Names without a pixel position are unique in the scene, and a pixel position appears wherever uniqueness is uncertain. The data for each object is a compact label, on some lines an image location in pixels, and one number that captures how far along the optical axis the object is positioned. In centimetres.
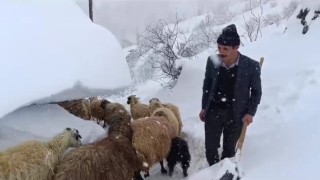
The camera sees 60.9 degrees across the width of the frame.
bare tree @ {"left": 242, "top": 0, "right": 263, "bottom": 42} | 1592
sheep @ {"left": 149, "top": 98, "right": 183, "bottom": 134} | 563
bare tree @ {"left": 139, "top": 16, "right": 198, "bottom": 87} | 1164
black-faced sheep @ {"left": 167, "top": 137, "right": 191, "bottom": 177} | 446
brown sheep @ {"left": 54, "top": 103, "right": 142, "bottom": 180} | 307
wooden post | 1174
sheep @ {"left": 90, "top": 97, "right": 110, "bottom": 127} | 599
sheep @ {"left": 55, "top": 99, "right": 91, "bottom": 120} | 564
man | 331
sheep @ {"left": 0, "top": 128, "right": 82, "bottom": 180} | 287
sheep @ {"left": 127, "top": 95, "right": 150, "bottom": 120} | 597
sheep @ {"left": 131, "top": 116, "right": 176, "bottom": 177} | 401
